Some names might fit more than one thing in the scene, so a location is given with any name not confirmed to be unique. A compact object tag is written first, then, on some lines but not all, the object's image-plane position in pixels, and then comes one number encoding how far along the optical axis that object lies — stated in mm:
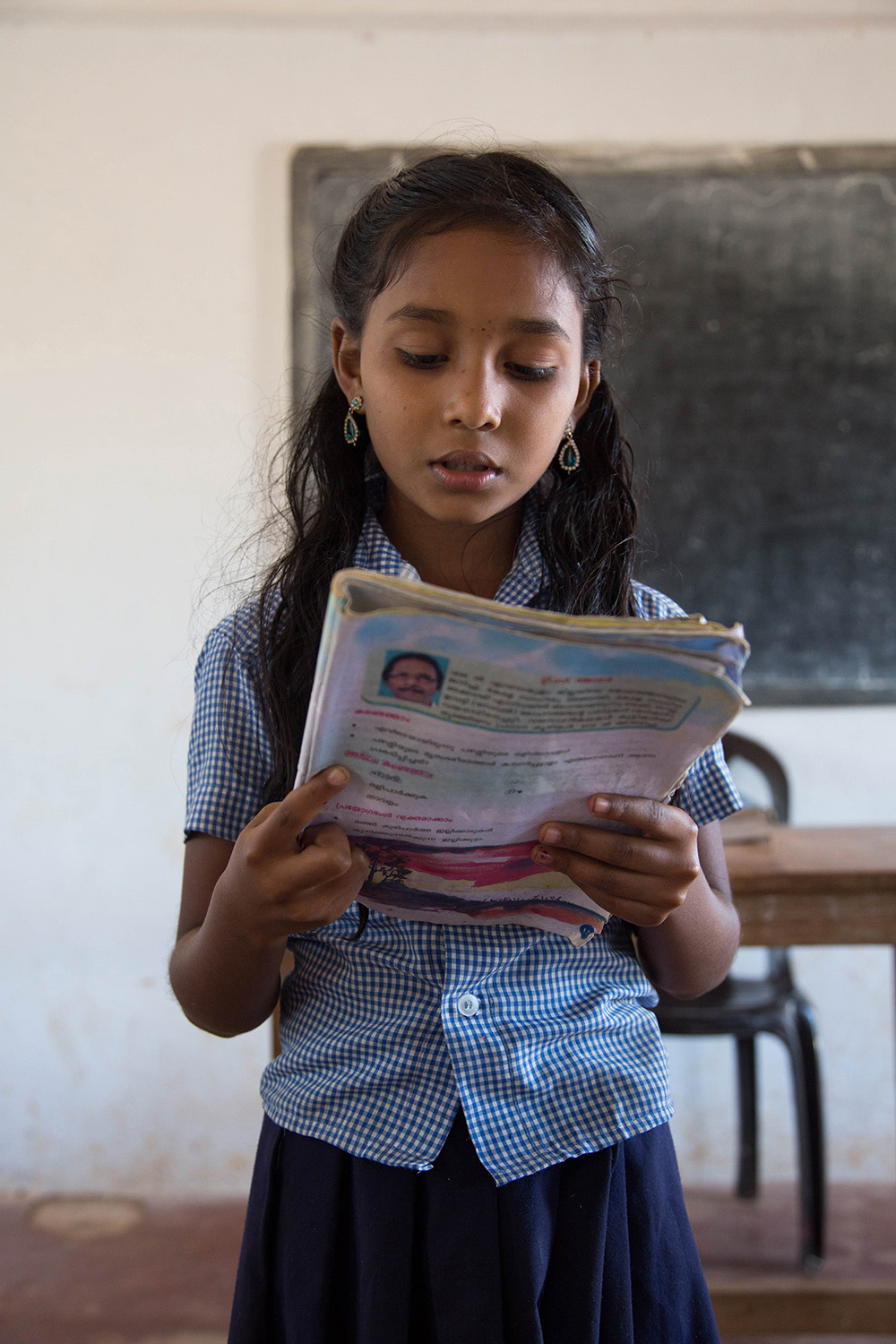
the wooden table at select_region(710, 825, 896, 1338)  1637
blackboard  2441
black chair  2000
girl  717
